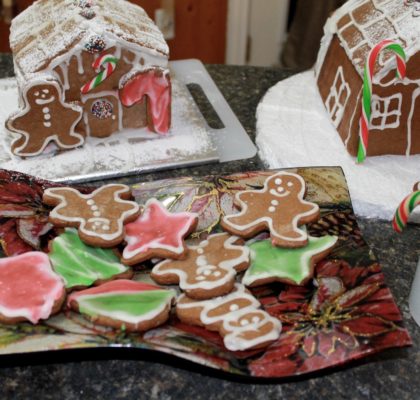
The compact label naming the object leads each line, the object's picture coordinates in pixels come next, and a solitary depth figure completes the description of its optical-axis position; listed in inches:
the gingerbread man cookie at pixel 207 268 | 35.1
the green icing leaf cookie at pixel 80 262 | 36.0
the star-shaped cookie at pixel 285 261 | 36.2
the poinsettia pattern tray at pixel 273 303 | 31.6
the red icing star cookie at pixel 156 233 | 37.4
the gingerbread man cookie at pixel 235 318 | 32.3
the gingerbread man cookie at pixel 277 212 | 38.2
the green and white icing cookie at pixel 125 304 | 32.9
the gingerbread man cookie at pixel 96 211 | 38.0
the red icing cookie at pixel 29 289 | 33.0
